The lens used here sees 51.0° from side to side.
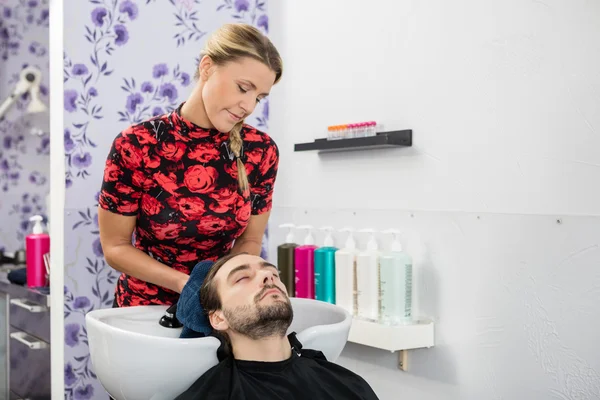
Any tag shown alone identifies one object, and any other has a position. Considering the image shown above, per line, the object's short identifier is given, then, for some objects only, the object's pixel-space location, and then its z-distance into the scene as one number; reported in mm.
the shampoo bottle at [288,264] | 2281
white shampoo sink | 1247
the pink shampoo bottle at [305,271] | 2209
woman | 1494
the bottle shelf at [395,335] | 1904
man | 1361
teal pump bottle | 2143
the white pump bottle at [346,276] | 2057
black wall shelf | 1994
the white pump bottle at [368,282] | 1990
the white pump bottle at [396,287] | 1948
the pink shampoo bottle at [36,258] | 2479
